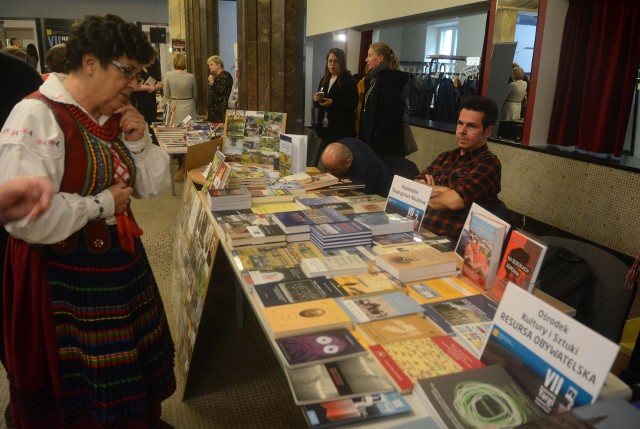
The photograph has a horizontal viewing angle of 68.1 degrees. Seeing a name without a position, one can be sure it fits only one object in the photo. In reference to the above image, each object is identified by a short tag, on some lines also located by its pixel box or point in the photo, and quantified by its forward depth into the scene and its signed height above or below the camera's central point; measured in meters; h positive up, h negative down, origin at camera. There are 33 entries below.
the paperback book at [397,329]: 1.25 -0.62
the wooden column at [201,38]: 8.24 +0.89
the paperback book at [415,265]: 1.60 -0.56
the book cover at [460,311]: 1.34 -0.61
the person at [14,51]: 3.36 +0.22
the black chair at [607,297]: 1.58 -0.64
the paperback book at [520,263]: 1.36 -0.47
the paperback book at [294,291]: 1.42 -0.61
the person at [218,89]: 6.31 +0.00
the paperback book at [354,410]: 0.96 -0.64
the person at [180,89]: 6.49 -0.02
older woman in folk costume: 1.34 -0.50
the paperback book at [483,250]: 1.50 -0.48
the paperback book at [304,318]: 1.25 -0.61
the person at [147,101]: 6.84 -0.21
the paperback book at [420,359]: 1.10 -0.63
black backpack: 1.66 -0.61
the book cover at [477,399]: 0.94 -0.61
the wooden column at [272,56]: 3.69 +0.27
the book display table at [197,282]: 1.10 -0.78
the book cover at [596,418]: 0.86 -0.56
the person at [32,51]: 10.83 +0.69
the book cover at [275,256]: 1.70 -0.61
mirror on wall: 4.67 +0.32
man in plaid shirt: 2.30 -0.38
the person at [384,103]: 4.36 -0.08
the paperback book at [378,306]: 1.36 -0.61
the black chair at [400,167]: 3.26 -0.49
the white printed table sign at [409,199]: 2.02 -0.45
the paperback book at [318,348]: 1.13 -0.62
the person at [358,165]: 2.96 -0.43
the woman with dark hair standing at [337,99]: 4.72 -0.05
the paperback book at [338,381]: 1.02 -0.63
